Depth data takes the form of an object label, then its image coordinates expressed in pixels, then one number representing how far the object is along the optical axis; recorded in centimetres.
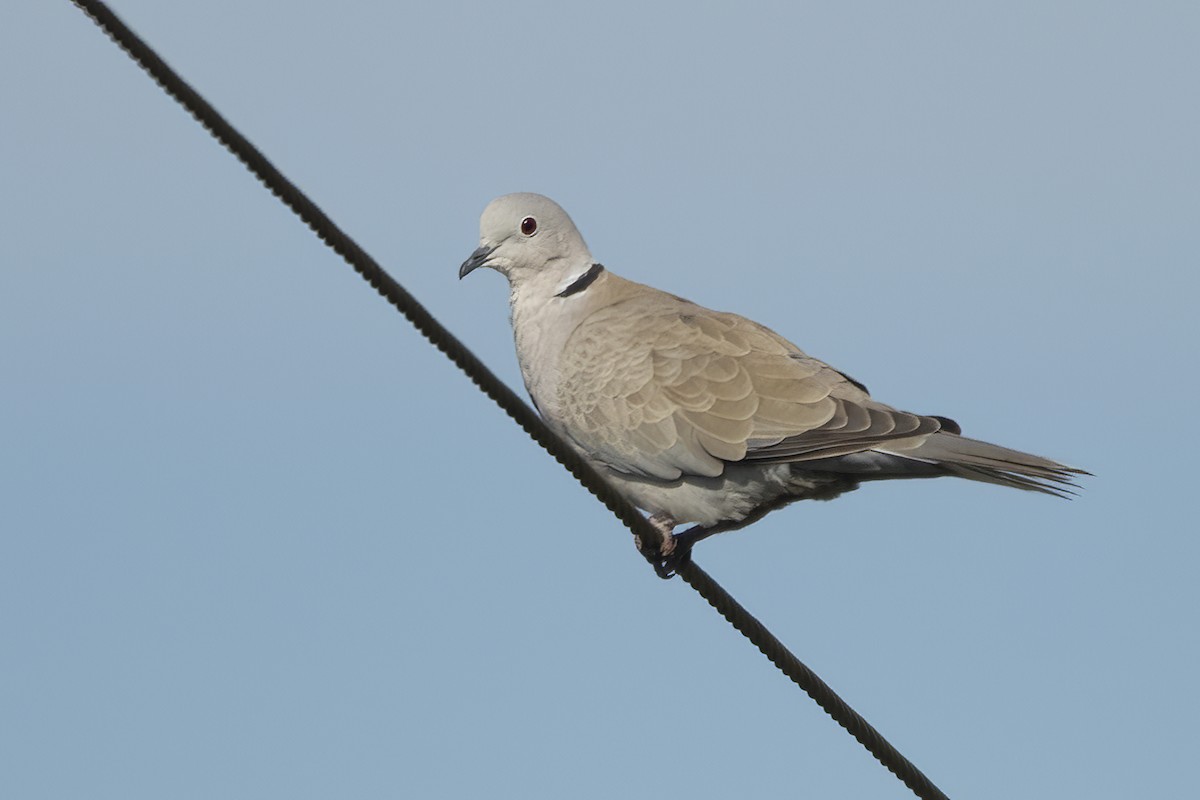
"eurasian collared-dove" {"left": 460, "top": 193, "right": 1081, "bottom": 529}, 1068
